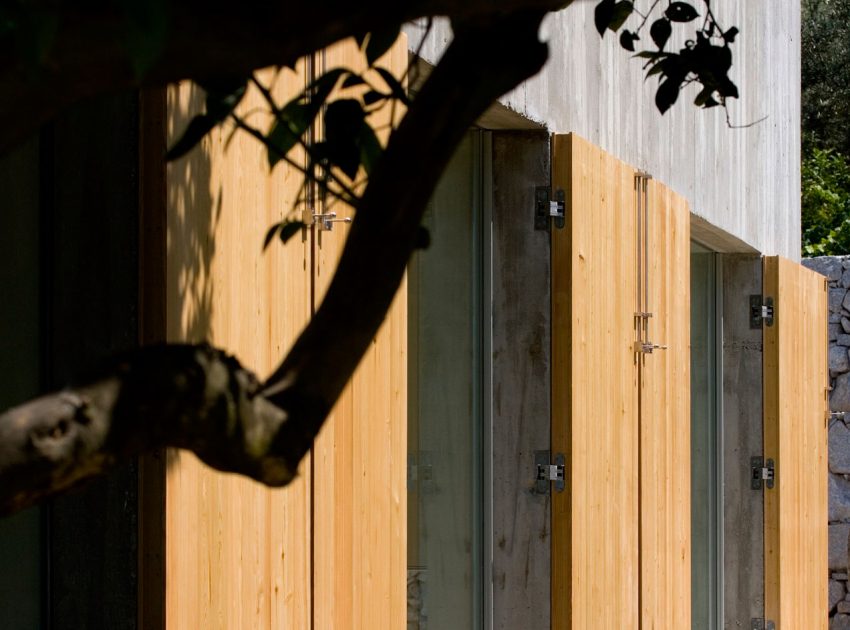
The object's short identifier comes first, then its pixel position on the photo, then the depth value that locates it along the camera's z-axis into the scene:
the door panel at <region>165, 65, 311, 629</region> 5.35
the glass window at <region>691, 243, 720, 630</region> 17.59
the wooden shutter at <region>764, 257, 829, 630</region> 17.94
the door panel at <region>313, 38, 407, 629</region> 6.69
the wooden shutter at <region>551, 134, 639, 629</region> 9.94
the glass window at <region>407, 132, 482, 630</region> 9.86
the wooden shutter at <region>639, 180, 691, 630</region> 12.02
